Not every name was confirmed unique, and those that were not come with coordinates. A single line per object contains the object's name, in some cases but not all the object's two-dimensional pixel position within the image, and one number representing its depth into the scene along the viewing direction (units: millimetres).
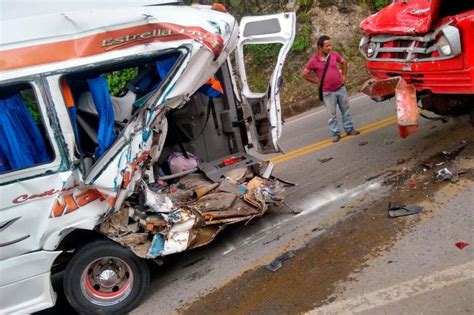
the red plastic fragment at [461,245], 4070
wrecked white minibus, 3986
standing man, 7734
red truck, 5133
